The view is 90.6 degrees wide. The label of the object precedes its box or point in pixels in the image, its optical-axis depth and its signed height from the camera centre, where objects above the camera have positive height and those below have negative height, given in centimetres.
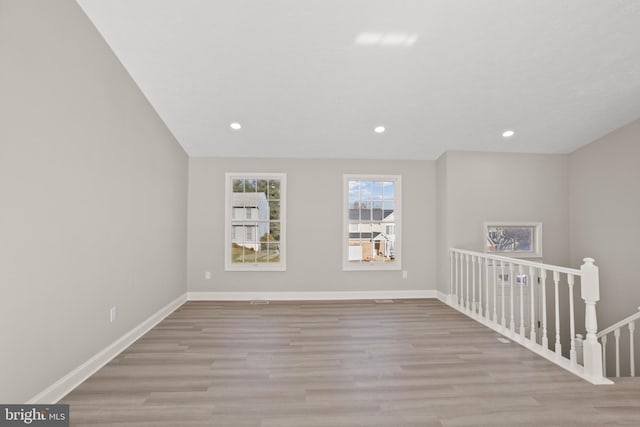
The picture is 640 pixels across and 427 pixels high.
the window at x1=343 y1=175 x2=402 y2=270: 532 +5
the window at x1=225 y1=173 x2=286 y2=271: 523 +6
